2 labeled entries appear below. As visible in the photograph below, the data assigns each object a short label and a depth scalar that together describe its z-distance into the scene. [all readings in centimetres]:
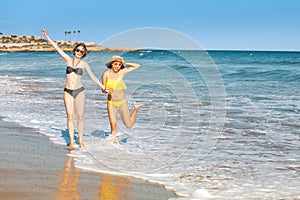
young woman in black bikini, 734
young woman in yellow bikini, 737
